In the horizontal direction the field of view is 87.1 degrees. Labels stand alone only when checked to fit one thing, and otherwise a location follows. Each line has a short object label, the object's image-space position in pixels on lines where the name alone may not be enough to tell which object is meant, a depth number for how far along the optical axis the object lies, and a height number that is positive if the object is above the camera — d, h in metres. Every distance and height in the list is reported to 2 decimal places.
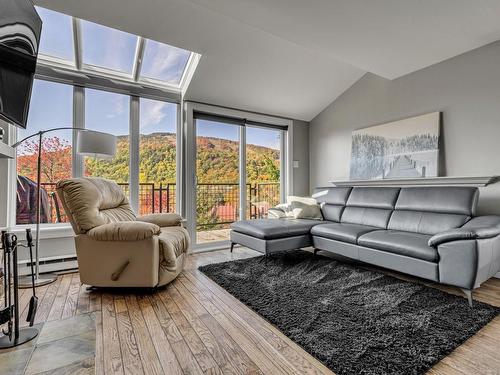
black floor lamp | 2.52 +0.39
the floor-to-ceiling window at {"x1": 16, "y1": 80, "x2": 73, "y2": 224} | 2.88 +0.42
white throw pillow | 3.74 -0.31
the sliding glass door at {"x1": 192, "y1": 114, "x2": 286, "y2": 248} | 3.93 +0.24
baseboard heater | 2.71 -0.81
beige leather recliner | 2.20 -0.50
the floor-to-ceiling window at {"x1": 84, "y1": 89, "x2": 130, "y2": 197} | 3.21 +0.80
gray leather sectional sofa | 1.99 -0.47
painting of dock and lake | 3.12 +0.50
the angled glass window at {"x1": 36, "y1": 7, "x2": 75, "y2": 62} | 2.69 +1.65
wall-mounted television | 1.41 +0.77
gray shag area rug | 1.40 -0.89
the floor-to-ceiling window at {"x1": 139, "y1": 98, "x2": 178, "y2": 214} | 3.53 +0.44
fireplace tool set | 1.52 -0.73
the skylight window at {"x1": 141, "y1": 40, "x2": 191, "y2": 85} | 3.21 +1.63
